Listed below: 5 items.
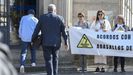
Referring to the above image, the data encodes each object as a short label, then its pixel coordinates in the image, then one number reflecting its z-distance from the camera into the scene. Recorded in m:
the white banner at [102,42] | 11.66
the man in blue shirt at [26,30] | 11.75
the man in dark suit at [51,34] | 9.45
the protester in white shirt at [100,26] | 11.97
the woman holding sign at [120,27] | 11.94
